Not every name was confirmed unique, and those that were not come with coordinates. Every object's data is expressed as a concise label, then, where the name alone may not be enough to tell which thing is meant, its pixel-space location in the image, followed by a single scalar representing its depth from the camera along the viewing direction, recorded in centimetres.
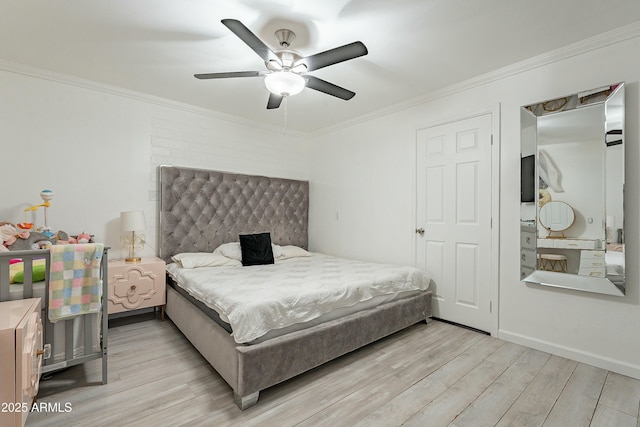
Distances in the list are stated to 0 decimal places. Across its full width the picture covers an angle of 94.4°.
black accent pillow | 357
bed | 188
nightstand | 287
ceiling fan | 189
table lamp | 307
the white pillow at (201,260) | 317
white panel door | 293
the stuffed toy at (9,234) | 243
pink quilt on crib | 178
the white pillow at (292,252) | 400
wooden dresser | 127
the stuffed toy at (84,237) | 280
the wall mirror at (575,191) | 220
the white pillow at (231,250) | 361
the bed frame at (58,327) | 170
